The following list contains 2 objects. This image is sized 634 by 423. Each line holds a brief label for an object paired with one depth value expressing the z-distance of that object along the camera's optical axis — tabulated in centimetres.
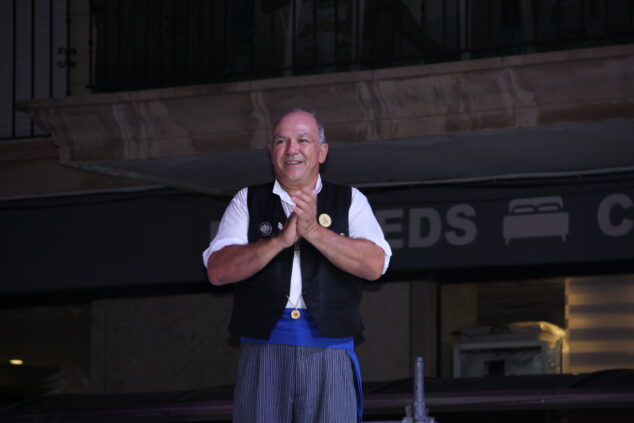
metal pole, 1256
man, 892
